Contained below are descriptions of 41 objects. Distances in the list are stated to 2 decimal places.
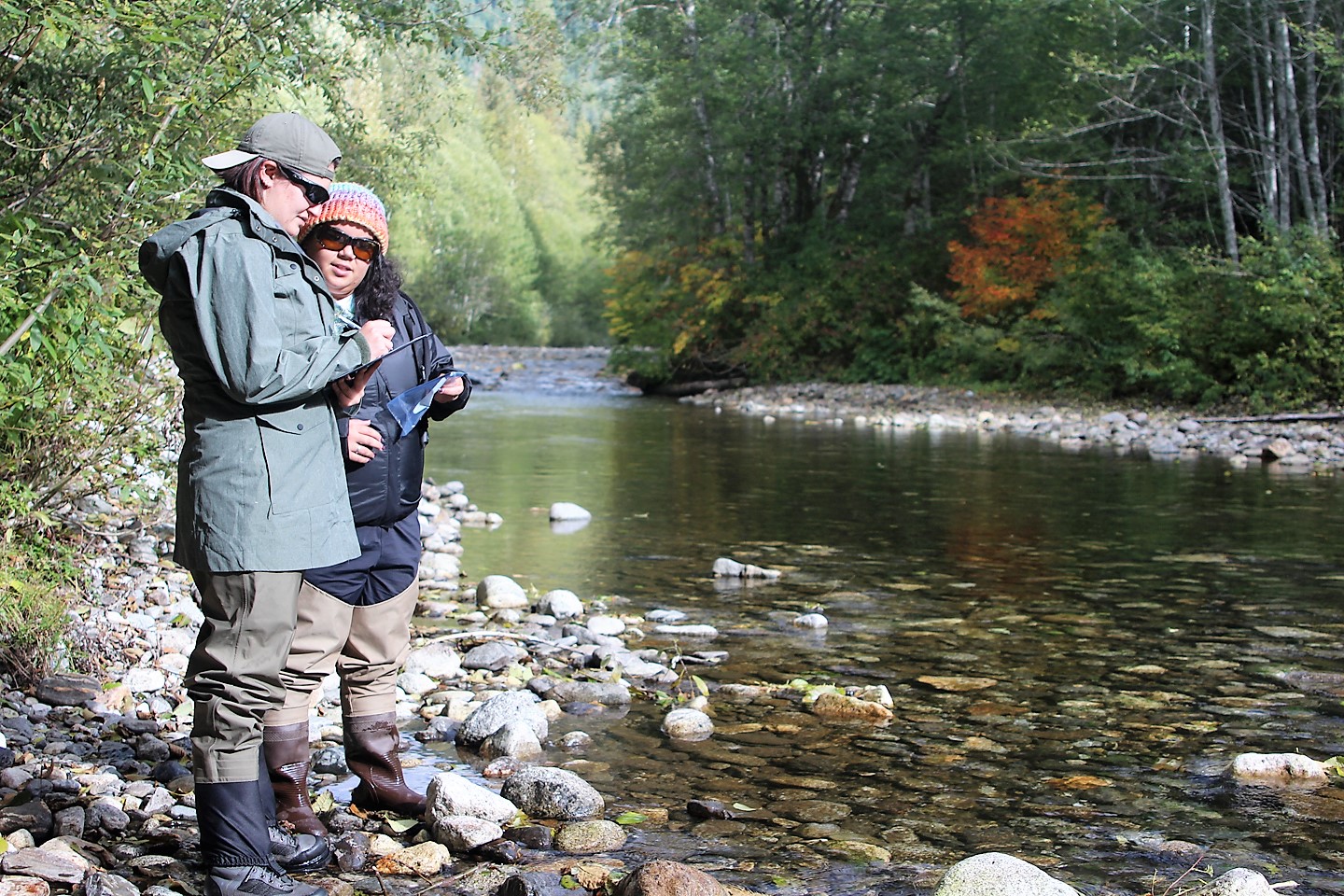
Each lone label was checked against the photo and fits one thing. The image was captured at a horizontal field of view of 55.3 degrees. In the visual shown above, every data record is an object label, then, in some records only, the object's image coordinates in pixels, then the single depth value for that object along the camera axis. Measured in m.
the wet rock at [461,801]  3.38
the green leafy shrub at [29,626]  4.14
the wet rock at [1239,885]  2.89
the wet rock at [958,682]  5.12
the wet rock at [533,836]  3.36
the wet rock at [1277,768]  3.96
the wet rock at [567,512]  9.80
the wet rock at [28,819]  3.06
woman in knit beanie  3.06
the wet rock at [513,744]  4.16
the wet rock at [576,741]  4.30
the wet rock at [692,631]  5.99
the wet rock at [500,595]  6.50
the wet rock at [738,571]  7.56
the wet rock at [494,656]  5.25
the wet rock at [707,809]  3.62
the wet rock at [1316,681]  5.07
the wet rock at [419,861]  3.15
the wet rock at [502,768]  3.95
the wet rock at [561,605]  6.29
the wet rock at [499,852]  3.25
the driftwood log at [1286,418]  16.50
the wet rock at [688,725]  4.44
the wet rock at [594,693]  4.84
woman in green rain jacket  2.62
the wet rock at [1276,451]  14.20
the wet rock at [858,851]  3.36
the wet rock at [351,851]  3.17
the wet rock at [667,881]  2.85
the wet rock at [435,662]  5.11
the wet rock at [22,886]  2.70
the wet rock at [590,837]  3.35
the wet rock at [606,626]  5.95
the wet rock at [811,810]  3.67
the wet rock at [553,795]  3.56
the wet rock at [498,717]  4.26
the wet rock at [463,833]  3.28
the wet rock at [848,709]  4.67
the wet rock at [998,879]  2.87
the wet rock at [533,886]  2.91
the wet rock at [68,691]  4.14
